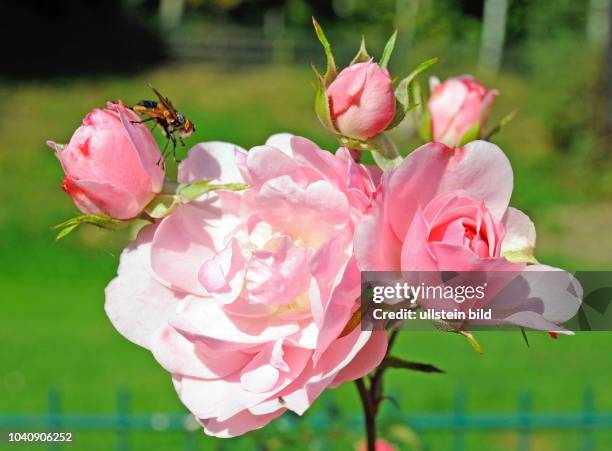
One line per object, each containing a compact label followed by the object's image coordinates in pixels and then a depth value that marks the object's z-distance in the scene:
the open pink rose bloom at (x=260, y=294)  0.40
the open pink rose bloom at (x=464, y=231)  0.37
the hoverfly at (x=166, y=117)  0.51
